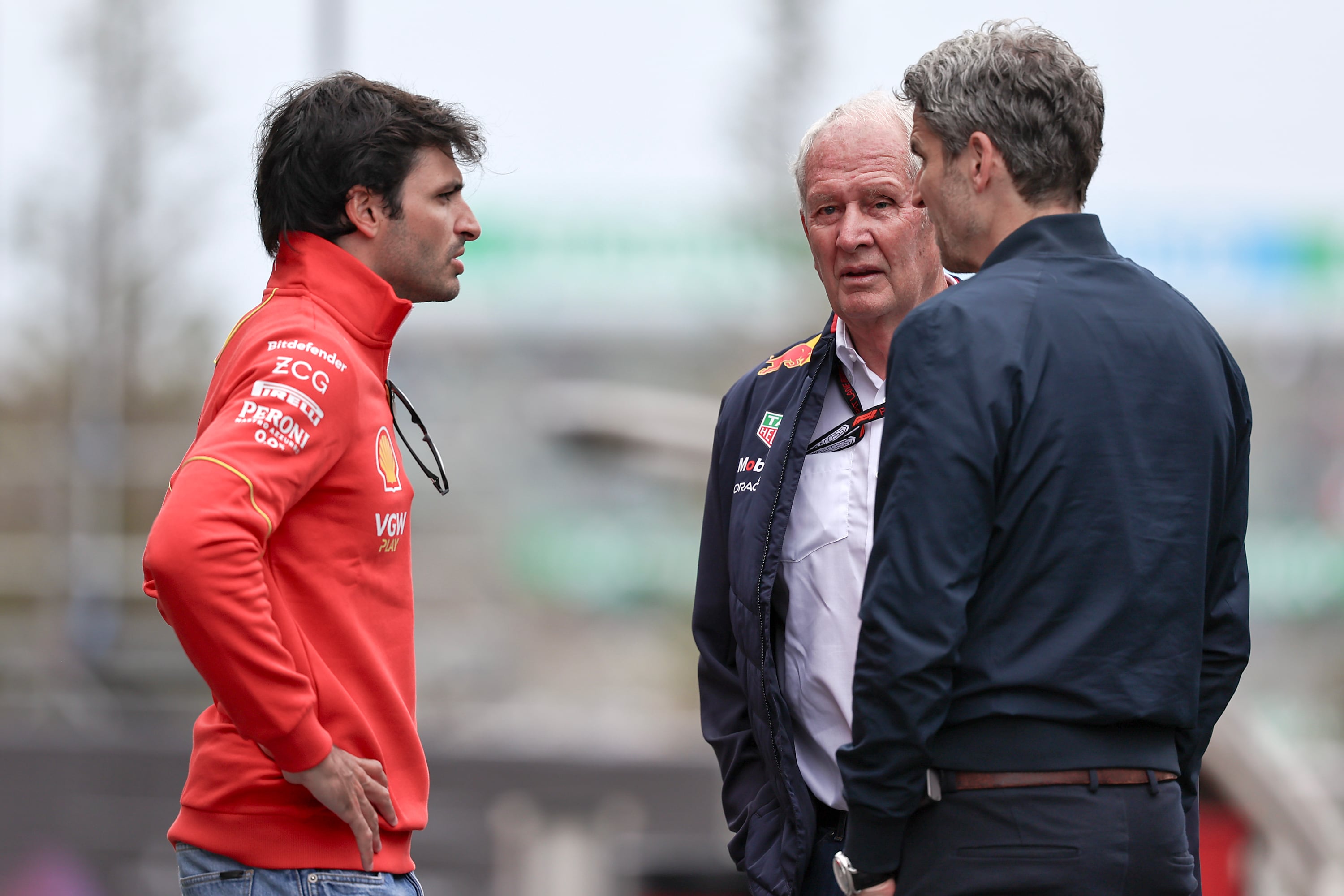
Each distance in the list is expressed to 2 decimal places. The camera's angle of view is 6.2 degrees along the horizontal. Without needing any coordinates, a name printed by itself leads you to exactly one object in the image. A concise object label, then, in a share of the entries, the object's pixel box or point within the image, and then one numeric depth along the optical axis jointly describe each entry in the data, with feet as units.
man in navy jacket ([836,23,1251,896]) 39.54
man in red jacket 39.75
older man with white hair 40.87
